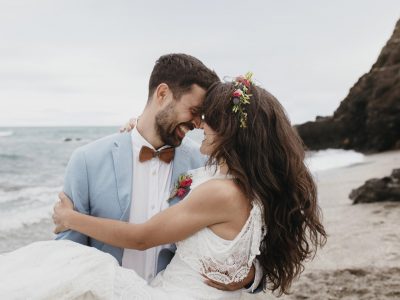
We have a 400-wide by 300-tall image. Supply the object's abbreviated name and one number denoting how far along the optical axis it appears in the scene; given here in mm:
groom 3436
